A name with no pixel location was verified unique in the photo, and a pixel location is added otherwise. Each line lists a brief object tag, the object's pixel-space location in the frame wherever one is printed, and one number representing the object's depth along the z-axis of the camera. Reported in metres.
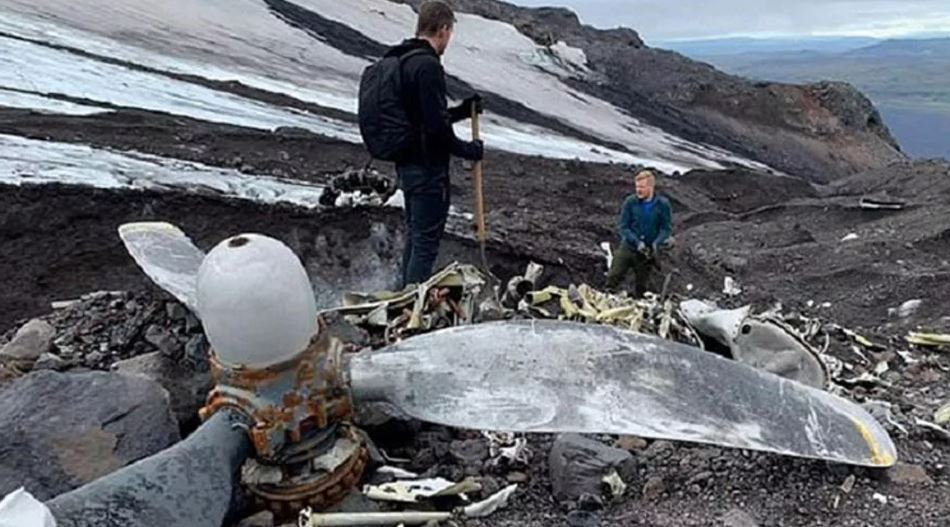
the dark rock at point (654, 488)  3.79
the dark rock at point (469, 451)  3.98
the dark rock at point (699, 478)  3.88
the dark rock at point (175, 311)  4.68
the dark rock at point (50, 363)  4.73
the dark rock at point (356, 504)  3.59
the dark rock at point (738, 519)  3.59
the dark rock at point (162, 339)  4.55
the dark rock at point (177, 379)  4.23
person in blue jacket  7.75
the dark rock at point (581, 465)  3.76
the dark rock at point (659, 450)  4.03
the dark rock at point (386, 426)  3.96
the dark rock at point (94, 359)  4.78
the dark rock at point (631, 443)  4.08
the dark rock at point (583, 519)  3.63
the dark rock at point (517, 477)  3.87
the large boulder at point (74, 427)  3.61
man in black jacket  5.49
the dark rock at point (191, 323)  4.56
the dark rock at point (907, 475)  3.92
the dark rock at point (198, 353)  4.43
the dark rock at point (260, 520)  3.52
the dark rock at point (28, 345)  4.79
